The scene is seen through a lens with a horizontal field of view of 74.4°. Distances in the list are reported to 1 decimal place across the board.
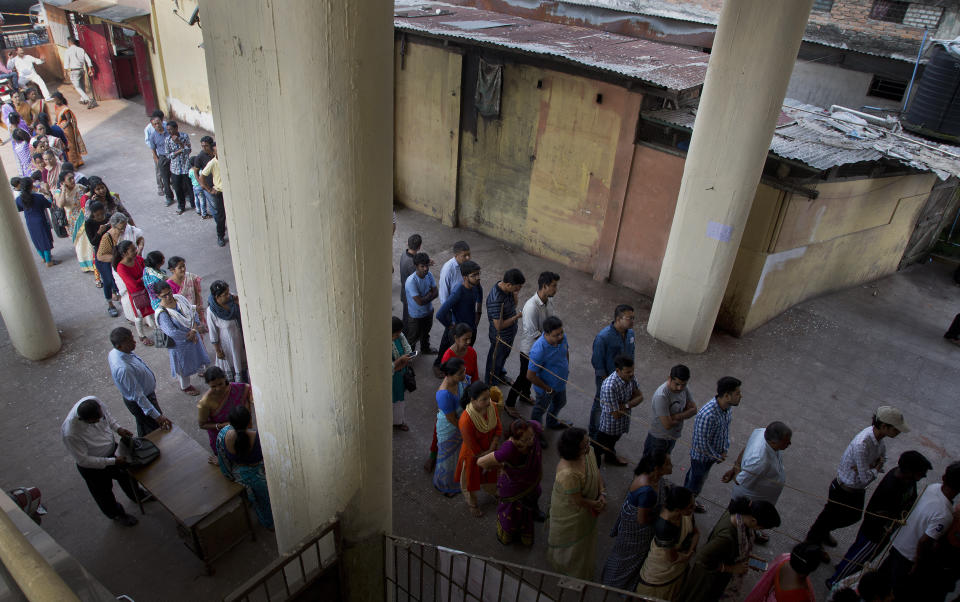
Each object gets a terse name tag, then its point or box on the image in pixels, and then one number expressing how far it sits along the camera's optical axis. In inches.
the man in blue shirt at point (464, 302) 245.6
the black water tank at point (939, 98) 415.2
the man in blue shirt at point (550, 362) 216.5
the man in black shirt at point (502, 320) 238.5
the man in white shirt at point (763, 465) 177.0
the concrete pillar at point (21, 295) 248.8
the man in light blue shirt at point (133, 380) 198.8
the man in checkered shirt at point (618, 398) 199.3
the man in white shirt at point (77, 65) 566.3
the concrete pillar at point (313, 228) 106.8
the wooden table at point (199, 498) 178.1
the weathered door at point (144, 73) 558.3
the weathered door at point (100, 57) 569.9
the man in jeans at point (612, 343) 220.1
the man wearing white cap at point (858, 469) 177.9
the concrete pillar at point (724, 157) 240.4
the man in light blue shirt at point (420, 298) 255.5
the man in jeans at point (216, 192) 350.3
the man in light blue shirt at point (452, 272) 256.1
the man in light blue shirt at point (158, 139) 390.3
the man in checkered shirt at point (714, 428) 184.7
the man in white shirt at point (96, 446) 176.7
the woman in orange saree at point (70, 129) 430.6
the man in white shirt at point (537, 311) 231.5
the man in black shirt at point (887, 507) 172.4
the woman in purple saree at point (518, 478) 170.1
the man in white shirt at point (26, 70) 542.3
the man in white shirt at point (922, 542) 164.1
